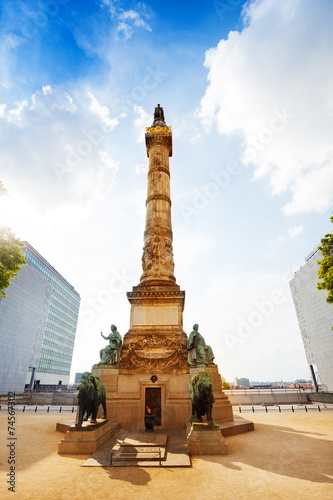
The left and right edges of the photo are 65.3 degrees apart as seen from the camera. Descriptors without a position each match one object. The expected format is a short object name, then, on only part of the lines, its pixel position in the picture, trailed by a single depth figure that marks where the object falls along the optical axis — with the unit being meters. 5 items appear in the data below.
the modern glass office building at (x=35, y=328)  50.41
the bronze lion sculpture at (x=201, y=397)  9.73
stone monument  13.03
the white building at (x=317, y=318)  49.06
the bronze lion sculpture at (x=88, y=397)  9.52
